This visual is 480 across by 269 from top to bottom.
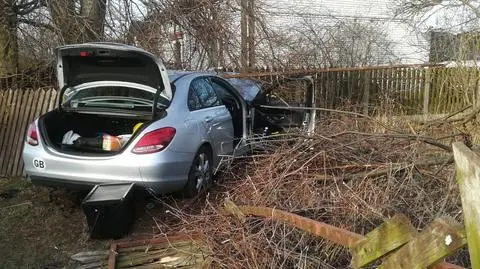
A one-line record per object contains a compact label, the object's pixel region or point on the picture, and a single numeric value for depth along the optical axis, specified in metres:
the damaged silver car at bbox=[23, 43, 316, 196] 5.39
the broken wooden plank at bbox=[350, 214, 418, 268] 2.36
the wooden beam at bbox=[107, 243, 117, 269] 4.51
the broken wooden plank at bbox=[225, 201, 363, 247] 2.91
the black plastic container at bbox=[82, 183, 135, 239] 4.96
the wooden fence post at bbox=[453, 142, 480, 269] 1.78
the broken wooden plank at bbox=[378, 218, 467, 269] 2.02
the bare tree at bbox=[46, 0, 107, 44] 9.93
